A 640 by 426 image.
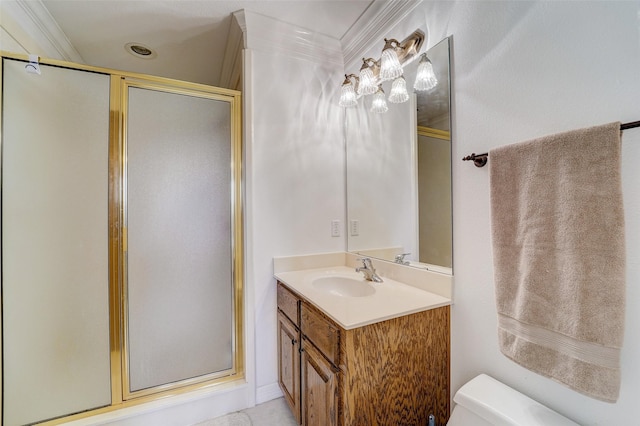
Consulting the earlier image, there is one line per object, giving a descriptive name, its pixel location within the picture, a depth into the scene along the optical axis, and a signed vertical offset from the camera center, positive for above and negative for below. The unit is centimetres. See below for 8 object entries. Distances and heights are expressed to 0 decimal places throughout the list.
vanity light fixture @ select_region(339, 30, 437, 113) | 135 +83
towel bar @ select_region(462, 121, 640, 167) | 105 +24
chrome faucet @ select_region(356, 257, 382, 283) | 153 -34
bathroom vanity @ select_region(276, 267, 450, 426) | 99 -61
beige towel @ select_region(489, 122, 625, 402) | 67 -13
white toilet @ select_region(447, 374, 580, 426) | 80 -65
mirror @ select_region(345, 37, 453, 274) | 126 +24
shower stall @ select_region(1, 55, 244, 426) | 134 -13
